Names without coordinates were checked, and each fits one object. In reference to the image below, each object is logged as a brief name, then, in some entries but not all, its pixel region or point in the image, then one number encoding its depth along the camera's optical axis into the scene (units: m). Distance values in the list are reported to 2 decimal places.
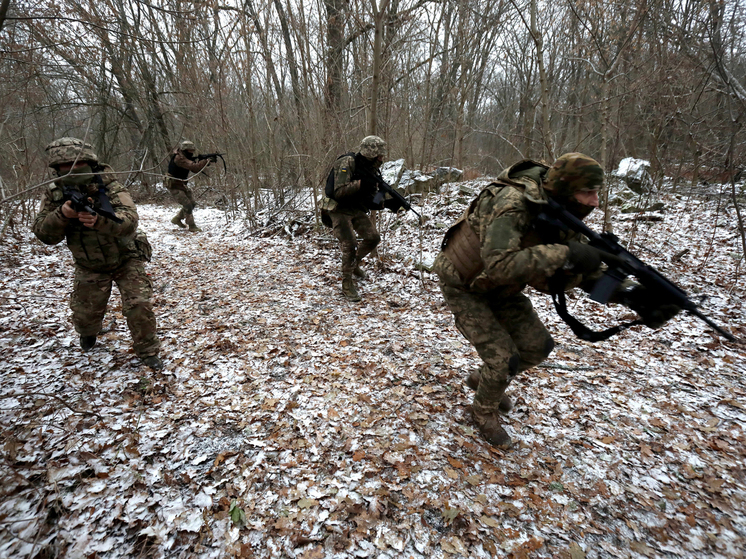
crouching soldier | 1.96
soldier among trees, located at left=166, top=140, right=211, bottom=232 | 8.02
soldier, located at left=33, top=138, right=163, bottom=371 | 2.75
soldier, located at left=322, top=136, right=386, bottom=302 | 4.60
